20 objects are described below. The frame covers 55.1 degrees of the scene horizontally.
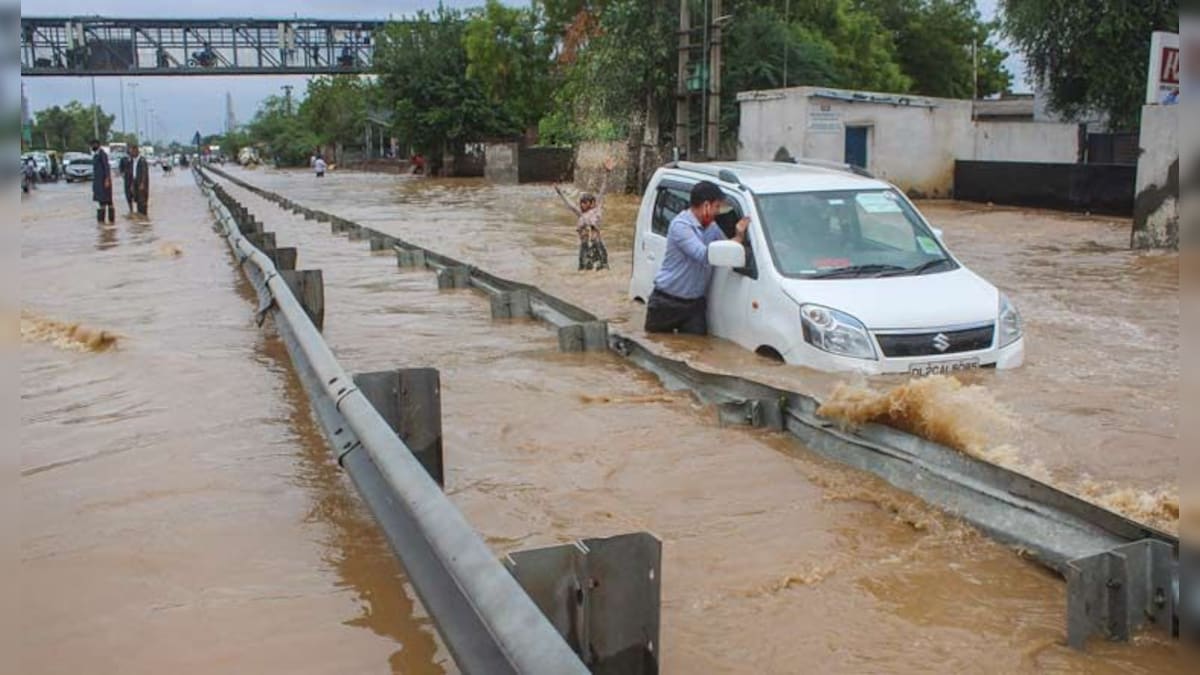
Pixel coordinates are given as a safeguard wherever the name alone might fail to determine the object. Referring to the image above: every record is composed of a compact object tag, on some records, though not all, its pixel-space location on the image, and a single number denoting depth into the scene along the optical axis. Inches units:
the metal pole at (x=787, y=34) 1425.7
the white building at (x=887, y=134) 1163.9
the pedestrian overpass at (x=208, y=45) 2495.1
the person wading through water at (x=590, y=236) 572.1
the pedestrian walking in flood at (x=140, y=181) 1143.6
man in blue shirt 354.3
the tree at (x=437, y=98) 2237.9
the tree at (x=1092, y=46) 1089.4
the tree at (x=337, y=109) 3663.9
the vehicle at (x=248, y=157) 4553.9
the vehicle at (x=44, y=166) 2325.4
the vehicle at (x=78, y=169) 2517.2
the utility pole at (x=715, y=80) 1111.0
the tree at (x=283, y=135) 4089.6
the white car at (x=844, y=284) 301.6
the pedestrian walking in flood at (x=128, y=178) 1155.4
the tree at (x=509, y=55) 2118.6
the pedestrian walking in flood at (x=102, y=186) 1015.0
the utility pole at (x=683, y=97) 1168.2
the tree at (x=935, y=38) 2394.2
